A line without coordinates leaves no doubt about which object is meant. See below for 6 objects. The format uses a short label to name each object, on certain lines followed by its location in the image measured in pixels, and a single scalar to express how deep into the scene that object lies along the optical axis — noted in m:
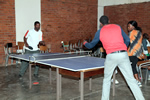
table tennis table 3.37
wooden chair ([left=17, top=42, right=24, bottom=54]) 7.74
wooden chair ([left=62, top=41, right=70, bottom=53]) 8.74
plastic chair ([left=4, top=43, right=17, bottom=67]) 7.52
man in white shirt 5.86
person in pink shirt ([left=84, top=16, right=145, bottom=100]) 3.24
